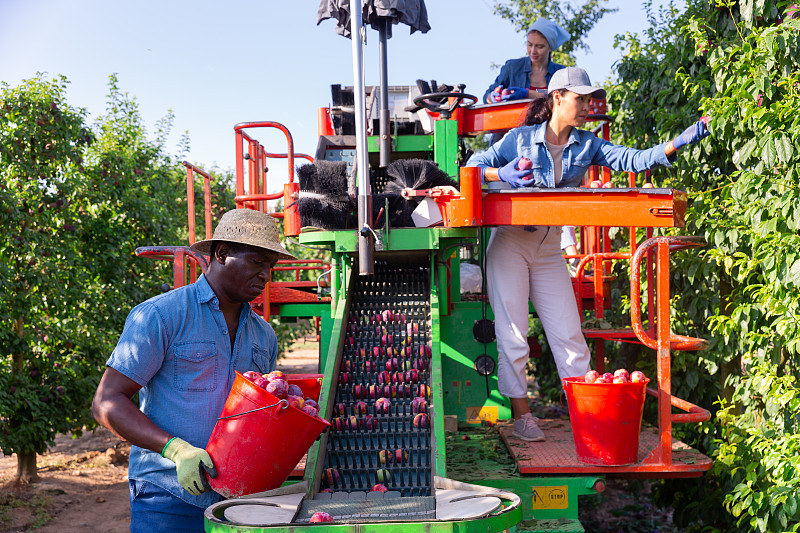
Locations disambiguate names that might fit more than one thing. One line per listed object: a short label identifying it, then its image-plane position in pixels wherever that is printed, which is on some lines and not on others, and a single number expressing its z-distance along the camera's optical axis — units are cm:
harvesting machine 300
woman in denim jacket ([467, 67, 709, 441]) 445
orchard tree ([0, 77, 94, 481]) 749
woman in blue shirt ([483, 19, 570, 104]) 605
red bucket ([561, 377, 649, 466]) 363
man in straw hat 244
